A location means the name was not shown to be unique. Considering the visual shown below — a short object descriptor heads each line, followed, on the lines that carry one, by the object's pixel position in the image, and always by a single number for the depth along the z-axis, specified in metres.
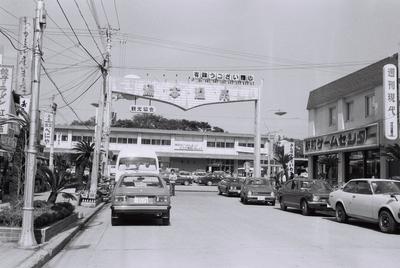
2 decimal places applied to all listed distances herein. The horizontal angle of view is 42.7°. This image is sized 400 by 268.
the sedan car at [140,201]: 14.64
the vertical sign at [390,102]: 22.69
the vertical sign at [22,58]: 16.80
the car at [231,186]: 33.28
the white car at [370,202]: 14.02
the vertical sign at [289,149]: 41.70
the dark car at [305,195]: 19.48
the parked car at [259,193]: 25.84
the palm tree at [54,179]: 13.93
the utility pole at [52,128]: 32.75
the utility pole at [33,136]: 10.05
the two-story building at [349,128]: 24.33
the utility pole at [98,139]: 23.11
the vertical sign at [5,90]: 19.05
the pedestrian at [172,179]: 30.64
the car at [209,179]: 59.47
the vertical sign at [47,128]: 32.34
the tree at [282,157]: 38.89
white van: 25.51
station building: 72.56
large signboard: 37.25
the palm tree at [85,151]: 30.85
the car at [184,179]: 58.75
